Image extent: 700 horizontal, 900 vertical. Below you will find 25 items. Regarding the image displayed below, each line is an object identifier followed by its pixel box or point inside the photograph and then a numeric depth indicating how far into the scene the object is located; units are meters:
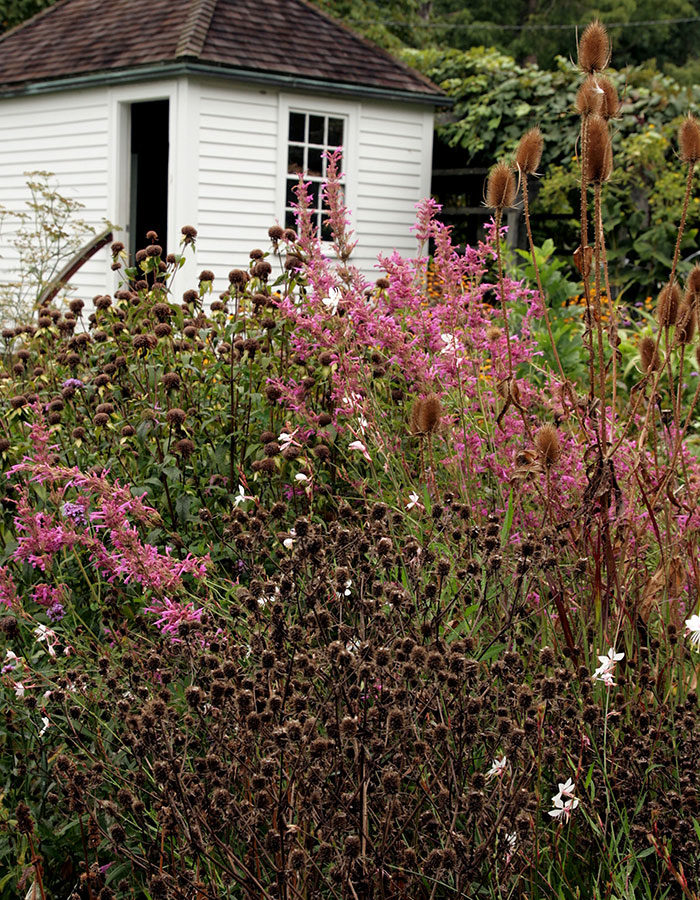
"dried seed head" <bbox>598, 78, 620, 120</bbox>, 2.49
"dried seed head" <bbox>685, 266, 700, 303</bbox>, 2.61
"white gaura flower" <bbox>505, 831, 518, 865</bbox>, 1.75
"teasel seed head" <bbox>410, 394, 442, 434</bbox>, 2.55
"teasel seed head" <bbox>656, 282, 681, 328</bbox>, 2.56
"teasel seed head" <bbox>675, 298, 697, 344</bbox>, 2.63
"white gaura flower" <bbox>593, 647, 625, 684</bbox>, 2.01
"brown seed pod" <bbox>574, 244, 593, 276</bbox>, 2.57
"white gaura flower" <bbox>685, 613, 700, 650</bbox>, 1.99
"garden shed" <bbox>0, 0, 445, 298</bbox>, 11.05
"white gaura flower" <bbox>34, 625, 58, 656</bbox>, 2.44
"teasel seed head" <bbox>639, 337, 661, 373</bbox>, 2.67
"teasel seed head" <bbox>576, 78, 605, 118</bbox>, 2.41
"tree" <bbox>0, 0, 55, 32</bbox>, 17.52
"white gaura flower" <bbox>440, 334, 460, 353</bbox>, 3.37
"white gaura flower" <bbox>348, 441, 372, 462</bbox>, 3.00
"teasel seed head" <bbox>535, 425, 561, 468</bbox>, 2.37
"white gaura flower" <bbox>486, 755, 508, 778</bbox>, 1.79
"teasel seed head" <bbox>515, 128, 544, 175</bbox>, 2.51
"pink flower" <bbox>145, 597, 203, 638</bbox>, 2.29
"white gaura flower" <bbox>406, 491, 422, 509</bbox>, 2.73
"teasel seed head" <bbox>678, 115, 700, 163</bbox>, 2.50
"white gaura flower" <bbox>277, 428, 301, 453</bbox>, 3.02
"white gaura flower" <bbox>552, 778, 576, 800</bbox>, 1.82
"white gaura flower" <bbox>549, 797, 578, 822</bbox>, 1.81
